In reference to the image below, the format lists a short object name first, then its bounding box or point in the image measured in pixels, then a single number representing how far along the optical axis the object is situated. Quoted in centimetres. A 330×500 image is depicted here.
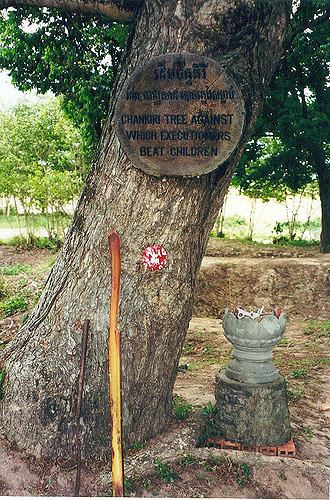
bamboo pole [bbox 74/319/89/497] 295
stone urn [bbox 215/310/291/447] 331
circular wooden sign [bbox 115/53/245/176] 283
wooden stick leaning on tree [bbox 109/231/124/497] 258
